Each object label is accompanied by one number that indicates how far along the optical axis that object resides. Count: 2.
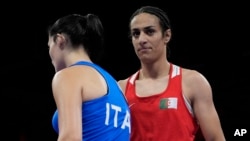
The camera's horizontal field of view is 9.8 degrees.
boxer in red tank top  5.58
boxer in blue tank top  5.08
